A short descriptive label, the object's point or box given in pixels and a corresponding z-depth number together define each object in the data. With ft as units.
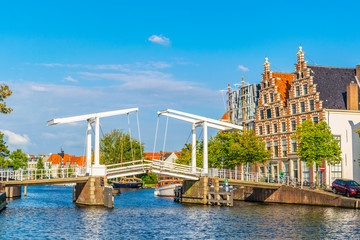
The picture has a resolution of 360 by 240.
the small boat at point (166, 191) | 196.54
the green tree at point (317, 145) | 136.46
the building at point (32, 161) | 560.61
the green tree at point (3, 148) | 202.69
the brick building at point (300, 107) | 159.12
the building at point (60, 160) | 520.05
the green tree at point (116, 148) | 292.40
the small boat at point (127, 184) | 279.92
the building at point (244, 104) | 199.54
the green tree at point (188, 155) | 221.25
